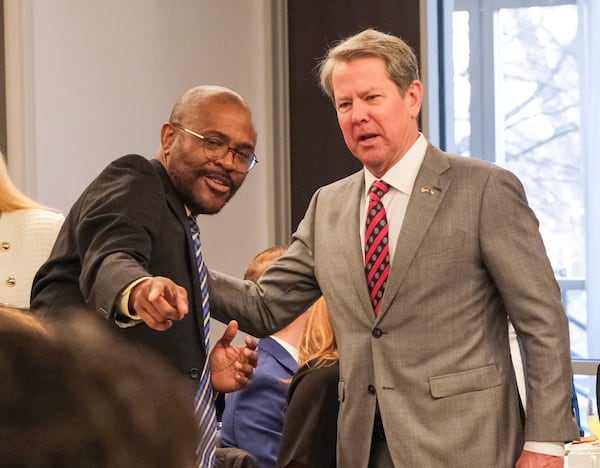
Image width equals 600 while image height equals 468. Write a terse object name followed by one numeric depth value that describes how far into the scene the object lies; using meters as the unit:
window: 8.46
